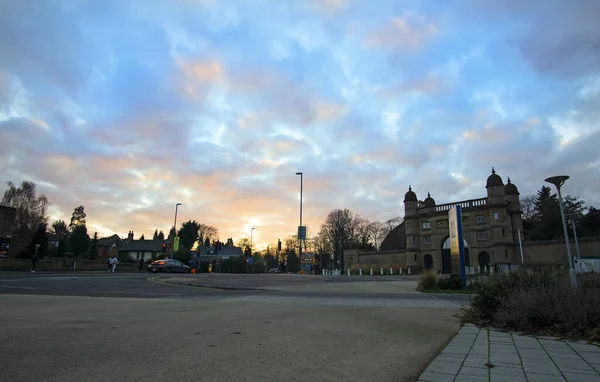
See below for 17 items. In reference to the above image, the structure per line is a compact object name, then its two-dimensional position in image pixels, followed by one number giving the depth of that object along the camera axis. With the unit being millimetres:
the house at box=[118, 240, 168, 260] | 108375
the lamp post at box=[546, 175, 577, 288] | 12250
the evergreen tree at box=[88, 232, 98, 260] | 66812
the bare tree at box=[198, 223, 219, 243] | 104000
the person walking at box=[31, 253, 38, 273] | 30912
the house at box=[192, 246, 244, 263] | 91225
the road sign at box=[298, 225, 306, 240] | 43500
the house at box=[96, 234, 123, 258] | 82612
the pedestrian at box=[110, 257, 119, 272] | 36838
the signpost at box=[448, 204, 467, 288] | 16531
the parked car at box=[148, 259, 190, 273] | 34694
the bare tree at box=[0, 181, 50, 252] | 51062
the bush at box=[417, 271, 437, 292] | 16423
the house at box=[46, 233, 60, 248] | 94294
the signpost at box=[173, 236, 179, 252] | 57194
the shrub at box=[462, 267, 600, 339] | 5316
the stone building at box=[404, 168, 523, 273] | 50812
